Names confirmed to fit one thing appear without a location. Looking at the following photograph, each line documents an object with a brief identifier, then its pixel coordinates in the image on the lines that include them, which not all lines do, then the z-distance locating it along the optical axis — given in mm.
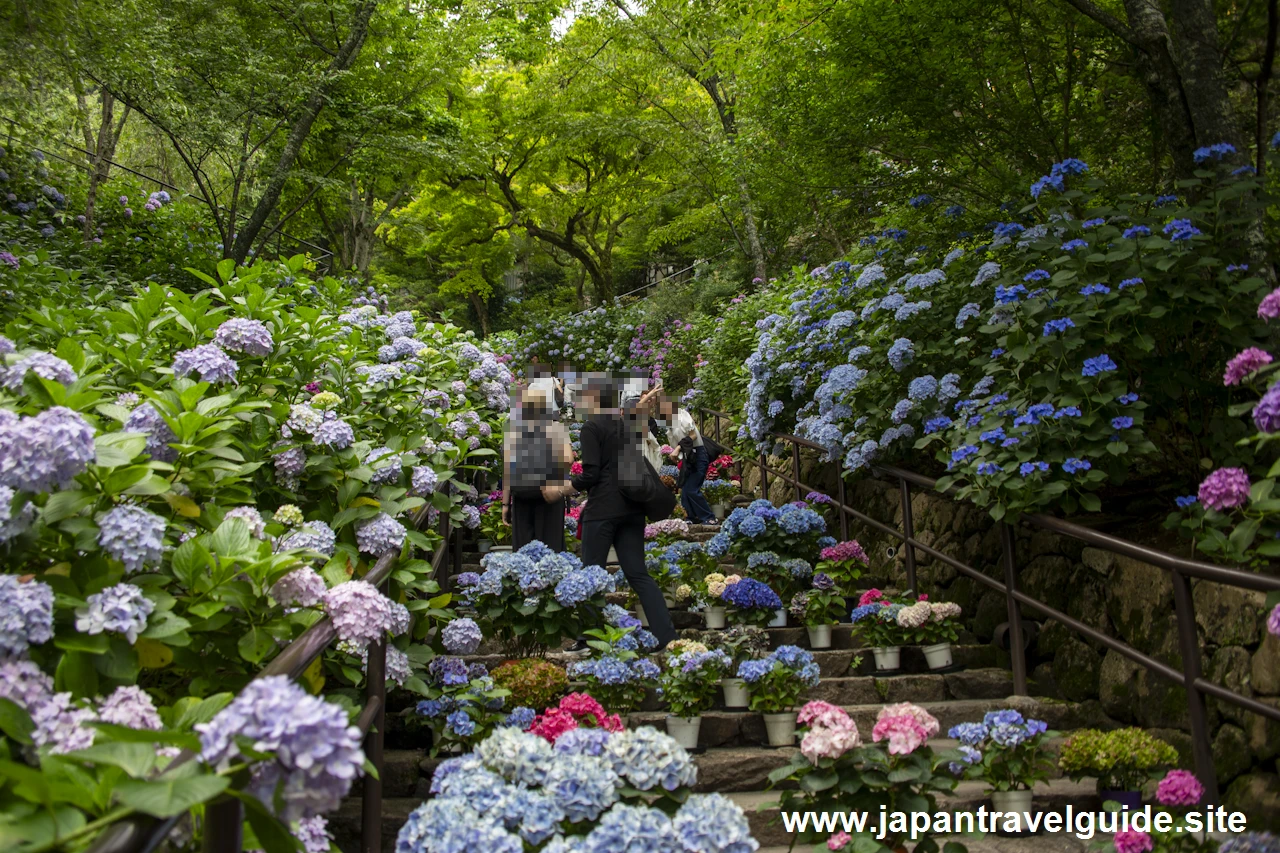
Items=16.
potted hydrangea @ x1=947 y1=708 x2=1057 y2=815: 3152
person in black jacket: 4750
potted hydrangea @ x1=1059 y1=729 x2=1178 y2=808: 3133
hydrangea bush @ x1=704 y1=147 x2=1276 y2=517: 3740
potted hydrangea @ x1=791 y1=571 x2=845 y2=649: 5145
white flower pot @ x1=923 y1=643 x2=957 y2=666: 4547
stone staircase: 3312
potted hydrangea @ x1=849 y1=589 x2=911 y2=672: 4656
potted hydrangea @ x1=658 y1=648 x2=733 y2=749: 3854
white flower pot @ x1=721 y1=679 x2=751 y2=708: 4176
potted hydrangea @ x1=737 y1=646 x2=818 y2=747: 3938
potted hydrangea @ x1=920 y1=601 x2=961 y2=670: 4555
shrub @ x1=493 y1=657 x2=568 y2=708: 3799
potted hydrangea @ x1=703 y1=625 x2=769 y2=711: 4195
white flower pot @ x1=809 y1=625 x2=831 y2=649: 5125
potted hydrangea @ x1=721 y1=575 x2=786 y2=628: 5085
